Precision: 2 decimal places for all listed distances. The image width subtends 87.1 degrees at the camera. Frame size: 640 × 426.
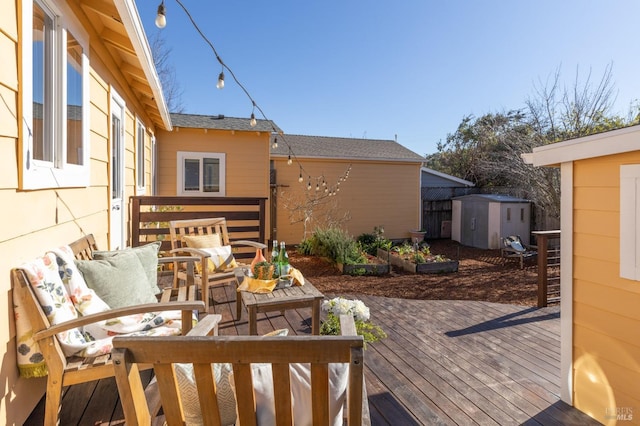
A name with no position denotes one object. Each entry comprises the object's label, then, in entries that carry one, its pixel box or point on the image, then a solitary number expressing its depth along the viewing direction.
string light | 2.41
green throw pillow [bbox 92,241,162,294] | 2.63
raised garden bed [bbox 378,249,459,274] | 7.34
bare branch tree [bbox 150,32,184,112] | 12.41
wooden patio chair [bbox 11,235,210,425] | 1.58
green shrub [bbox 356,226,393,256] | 9.13
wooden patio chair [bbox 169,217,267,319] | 3.38
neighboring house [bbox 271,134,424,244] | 9.91
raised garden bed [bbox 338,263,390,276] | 7.03
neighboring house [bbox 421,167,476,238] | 11.78
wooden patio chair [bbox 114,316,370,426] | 0.93
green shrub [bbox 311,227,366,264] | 7.29
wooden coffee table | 2.68
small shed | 9.75
